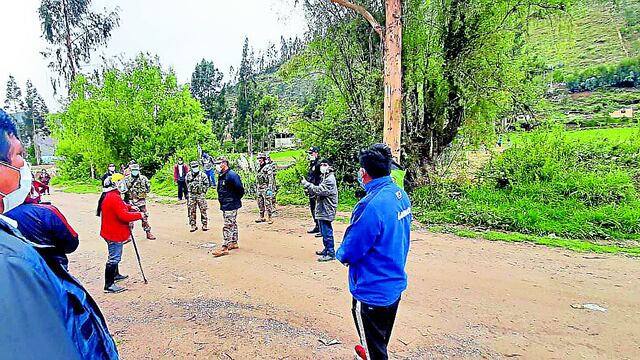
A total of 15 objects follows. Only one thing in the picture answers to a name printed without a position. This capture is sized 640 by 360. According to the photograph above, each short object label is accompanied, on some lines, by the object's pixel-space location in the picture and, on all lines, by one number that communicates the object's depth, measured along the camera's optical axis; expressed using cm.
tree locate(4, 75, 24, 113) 6612
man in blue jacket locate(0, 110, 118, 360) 91
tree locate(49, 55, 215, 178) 2320
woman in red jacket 596
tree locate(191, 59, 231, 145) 4941
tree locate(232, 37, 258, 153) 4462
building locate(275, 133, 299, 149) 5087
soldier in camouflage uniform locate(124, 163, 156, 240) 998
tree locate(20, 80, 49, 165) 6081
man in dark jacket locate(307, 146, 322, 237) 946
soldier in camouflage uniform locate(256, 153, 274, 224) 1051
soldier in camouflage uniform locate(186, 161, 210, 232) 1003
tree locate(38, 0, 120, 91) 2670
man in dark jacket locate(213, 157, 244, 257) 790
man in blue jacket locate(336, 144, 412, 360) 291
